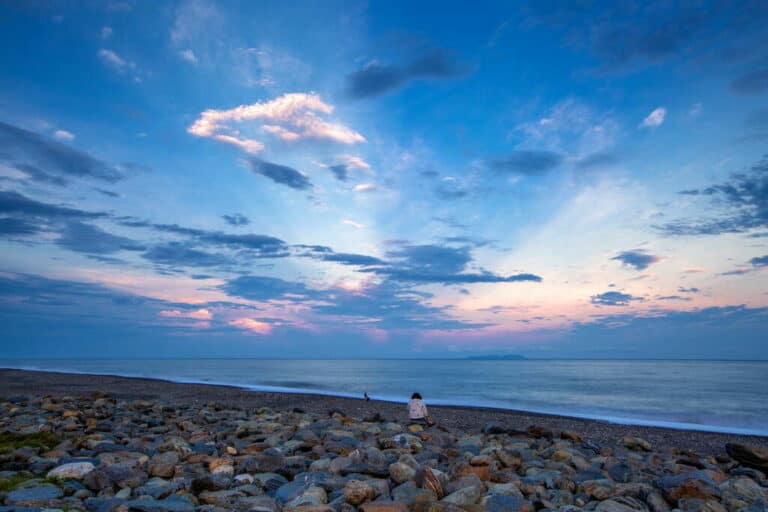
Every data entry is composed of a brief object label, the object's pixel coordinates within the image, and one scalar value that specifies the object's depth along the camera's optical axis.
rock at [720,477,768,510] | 5.94
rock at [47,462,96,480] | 6.47
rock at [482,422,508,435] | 13.26
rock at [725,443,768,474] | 9.91
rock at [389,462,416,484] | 6.45
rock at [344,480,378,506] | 5.56
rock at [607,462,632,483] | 7.72
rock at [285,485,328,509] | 5.46
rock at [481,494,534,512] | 5.46
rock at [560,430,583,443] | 12.64
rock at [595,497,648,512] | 5.60
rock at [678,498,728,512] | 5.60
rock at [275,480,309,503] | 5.85
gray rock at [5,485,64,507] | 5.33
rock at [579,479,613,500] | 6.29
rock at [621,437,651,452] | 12.38
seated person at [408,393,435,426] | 15.77
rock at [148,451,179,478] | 6.85
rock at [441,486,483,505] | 5.57
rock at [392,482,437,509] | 5.45
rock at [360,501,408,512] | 5.11
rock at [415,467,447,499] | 5.99
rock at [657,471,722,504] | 5.97
